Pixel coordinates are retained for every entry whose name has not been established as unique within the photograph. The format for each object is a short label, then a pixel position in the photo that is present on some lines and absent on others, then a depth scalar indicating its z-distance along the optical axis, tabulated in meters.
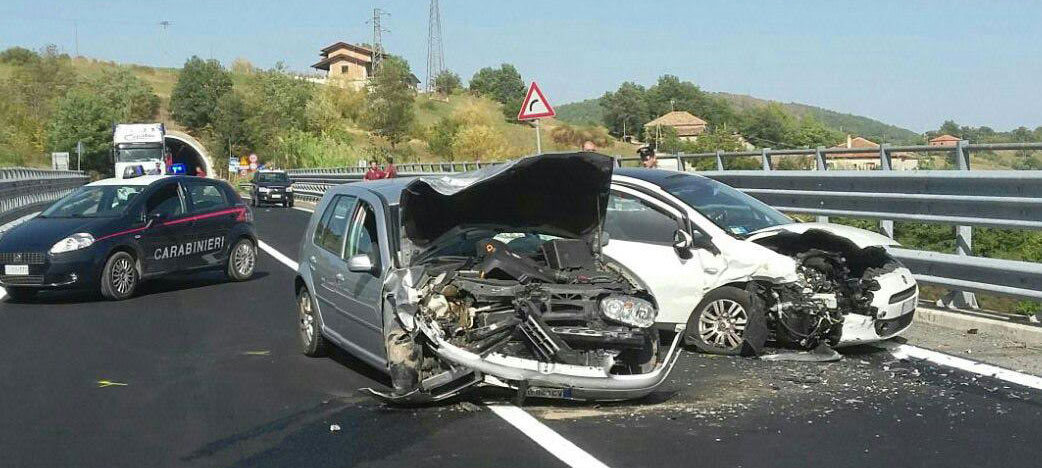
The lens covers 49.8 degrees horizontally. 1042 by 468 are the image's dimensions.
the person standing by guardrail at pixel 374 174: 28.48
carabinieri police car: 13.53
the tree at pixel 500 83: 142.88
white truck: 46.28
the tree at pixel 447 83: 135.88
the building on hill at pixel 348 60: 166.12
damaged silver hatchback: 6.95
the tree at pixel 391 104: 66.44
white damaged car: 8.92
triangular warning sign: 17.95
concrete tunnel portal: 88.00
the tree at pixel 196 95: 110.25
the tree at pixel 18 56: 135.50
